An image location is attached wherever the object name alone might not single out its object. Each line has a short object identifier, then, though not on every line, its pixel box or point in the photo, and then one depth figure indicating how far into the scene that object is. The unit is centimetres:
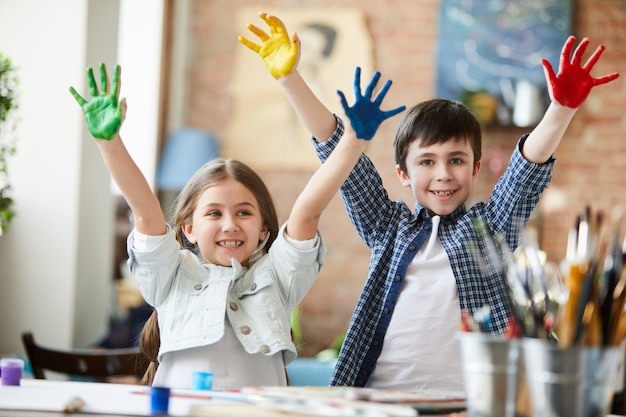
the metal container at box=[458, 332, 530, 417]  180
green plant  365
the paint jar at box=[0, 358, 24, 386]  214
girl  231
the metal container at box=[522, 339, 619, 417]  177
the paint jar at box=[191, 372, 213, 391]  215
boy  239
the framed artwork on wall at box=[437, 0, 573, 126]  636
